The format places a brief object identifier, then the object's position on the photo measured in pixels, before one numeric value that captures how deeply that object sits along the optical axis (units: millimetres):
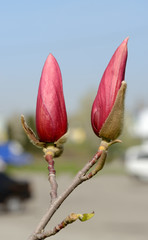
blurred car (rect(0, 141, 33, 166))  56656
